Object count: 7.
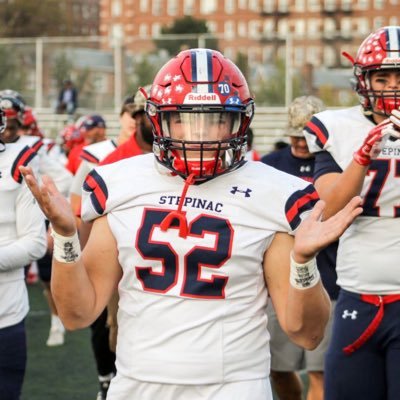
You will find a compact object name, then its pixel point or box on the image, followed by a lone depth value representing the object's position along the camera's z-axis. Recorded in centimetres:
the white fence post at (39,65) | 2238
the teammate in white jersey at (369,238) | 412
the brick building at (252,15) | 7444
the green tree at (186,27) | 6969
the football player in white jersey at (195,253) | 310
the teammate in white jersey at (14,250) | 459
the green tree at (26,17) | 5788
